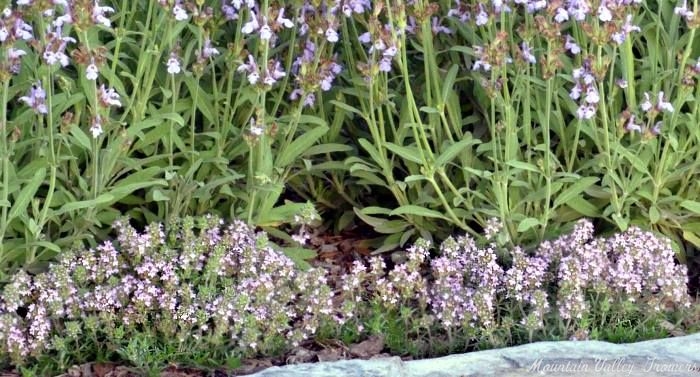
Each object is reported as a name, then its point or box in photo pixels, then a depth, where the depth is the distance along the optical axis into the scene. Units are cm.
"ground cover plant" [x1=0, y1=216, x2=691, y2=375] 404
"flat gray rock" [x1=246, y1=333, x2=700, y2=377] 380
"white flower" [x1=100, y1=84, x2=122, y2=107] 409
